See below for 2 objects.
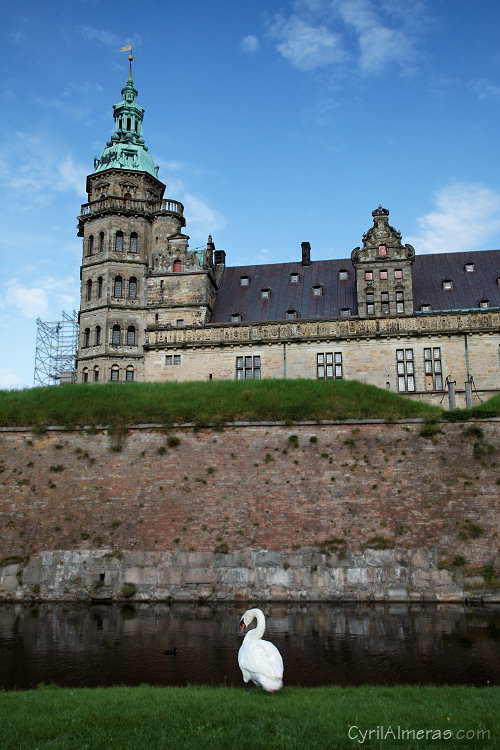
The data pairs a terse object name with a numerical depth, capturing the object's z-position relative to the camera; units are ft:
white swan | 31.04
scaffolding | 167.63
